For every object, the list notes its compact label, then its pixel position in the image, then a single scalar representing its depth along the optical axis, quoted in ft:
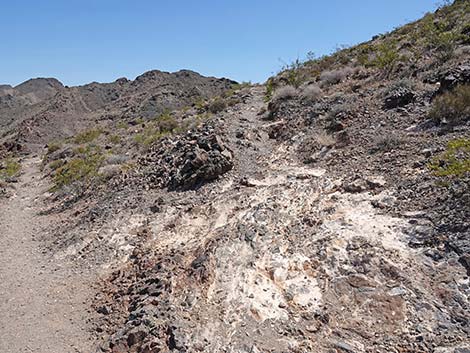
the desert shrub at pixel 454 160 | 23.06
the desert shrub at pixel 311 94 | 44.62
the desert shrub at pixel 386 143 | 29.37
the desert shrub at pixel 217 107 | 59.16
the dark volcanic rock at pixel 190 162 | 33.81
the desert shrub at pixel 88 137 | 74.38
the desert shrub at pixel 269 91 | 57.90
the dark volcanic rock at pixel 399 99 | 35.53
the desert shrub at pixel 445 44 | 41.92
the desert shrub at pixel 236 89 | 71.49
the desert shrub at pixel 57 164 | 56.70
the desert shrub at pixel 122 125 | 85.27
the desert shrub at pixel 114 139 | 62.95
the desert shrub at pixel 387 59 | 45.68
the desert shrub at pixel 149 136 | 50.06
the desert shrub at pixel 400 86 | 37.60
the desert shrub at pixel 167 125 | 56.87
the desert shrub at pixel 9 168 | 55.87
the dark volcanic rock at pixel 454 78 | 32.78
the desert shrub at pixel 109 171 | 41.64
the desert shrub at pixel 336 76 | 49.11
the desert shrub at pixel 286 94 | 48.85
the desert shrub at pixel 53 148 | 71.28
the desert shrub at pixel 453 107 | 29.68
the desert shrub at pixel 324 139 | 33.71
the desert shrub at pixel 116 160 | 46.60
